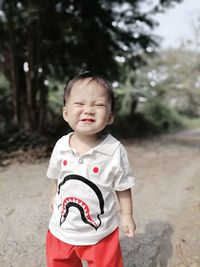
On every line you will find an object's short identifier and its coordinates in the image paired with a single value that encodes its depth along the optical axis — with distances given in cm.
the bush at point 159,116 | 1412
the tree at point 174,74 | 1574
